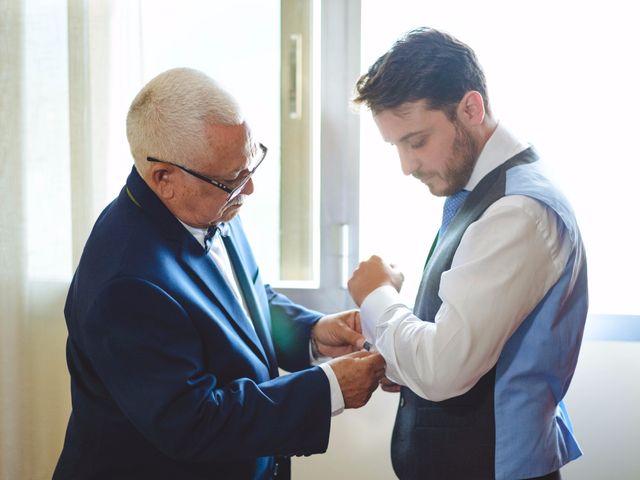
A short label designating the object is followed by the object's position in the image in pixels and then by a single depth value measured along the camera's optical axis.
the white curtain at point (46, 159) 2.28
